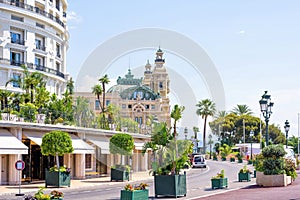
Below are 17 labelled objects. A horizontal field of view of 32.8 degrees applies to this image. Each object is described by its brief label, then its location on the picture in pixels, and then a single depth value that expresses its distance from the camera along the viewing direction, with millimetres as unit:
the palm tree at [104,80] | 76506
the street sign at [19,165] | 26844
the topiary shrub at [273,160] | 27281
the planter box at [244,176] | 33219
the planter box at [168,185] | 21766
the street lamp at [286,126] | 49781
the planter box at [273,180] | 27000
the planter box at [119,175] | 38906
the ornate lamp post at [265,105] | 30477
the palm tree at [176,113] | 22500
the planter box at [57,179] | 32062
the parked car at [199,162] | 65250
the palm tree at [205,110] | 115312
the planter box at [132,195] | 18281
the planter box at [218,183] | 26828
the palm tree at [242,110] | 142062
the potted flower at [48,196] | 14098
